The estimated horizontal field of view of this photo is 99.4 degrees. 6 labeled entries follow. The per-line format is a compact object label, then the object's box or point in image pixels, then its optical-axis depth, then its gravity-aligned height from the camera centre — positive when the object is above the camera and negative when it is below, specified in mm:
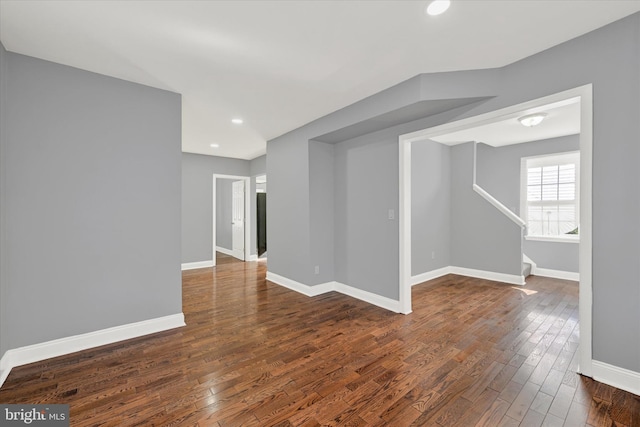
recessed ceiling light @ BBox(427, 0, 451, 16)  1733 +1315
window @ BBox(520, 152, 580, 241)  5430 +236
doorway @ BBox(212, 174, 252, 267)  6898 -266
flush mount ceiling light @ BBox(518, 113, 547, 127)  3837 +1274
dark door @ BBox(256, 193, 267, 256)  7879 -418
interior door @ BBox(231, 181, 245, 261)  7102 -299
